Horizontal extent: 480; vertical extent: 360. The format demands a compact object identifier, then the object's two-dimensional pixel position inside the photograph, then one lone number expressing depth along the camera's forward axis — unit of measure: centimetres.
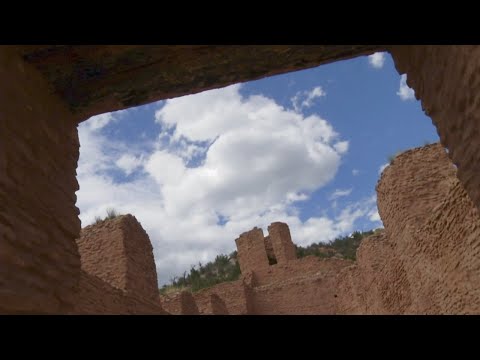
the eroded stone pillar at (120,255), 1034
